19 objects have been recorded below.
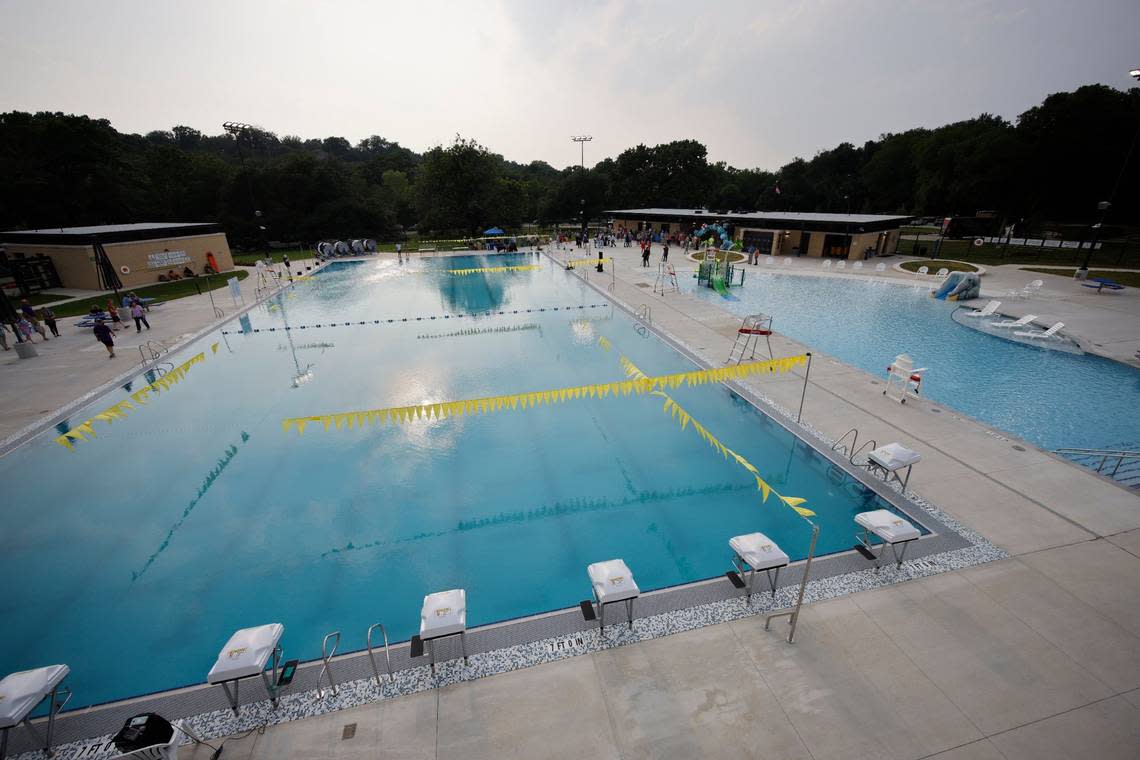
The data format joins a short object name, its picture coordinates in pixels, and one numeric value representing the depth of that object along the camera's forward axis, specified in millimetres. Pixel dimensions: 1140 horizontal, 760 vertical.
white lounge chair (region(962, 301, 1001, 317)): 21969
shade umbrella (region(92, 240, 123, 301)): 28312
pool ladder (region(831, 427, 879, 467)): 10547
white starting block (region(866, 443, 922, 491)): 8727
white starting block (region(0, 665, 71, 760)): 4867
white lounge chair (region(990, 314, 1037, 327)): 19719
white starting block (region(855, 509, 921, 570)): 7055
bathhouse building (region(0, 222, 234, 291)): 28906
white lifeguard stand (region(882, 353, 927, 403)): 12688
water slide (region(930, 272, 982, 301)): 25406
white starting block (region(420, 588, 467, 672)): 5730
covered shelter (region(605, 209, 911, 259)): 38028
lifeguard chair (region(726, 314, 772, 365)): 16297
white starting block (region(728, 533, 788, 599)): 6617
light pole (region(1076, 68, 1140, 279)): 25609
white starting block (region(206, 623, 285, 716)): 5246
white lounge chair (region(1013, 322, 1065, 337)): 18458
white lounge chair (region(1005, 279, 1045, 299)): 24906
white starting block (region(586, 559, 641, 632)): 6160
